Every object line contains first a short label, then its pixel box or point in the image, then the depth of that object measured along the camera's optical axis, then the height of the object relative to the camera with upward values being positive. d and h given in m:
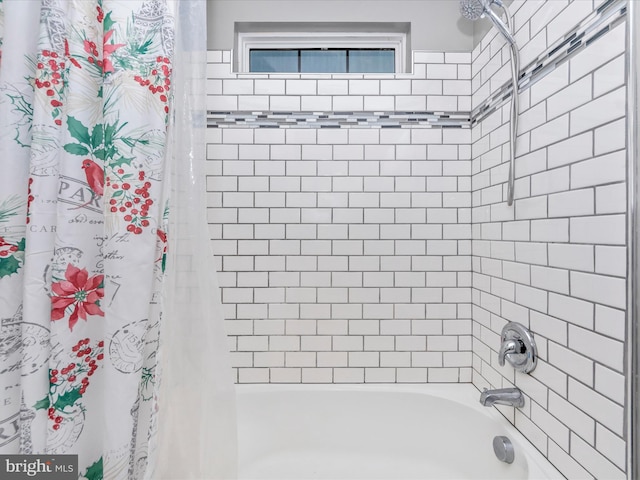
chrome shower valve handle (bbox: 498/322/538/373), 1.11 -0.38
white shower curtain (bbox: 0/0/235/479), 0.67 +0.03
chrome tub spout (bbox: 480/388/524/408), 1.18 -0.56
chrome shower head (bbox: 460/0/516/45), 1.21 +0.84
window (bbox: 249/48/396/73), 1.73 +0.87
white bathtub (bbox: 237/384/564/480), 1.50 -0.88
